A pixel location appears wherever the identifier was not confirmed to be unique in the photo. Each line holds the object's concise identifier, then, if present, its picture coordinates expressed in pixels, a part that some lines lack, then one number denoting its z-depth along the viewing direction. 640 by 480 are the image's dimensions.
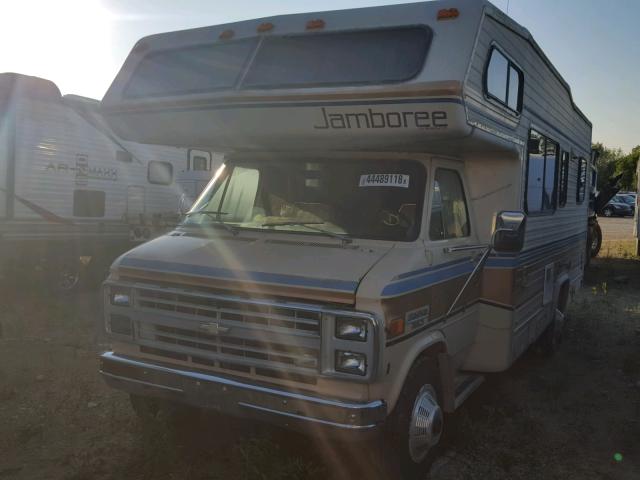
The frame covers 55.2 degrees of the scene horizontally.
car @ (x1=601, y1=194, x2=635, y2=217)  36.72
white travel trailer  8.09
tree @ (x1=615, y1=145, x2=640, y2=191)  49.12
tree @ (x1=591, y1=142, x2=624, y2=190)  51.06
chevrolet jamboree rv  3.41
